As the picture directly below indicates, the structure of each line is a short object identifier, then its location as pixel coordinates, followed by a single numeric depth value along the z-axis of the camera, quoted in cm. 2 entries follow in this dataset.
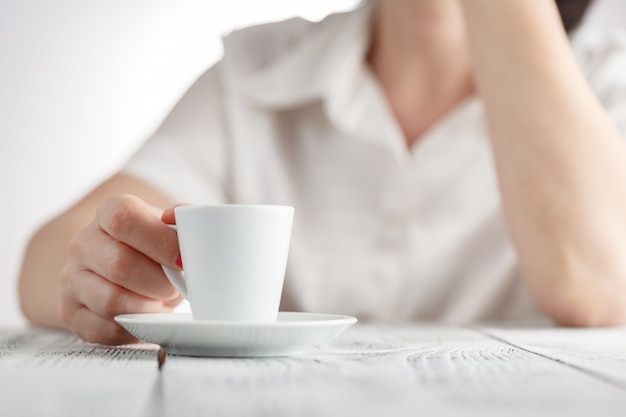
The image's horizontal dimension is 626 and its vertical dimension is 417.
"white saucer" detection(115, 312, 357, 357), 46
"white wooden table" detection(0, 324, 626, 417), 33
